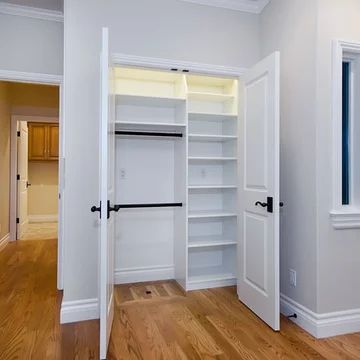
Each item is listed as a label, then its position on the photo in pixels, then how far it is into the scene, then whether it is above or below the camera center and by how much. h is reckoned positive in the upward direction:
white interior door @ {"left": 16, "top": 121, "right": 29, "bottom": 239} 5.51 +0.11
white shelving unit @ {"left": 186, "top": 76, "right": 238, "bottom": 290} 3.54 +0.08
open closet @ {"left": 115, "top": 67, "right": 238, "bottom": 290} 3.42 +0.06
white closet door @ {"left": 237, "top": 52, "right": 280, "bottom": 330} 2.37 -0.09
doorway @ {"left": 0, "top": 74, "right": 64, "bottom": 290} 5.26 +0.73
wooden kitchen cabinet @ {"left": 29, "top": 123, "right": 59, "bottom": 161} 7.22 +0.93
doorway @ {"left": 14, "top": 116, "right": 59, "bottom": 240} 7.23 +0.18
